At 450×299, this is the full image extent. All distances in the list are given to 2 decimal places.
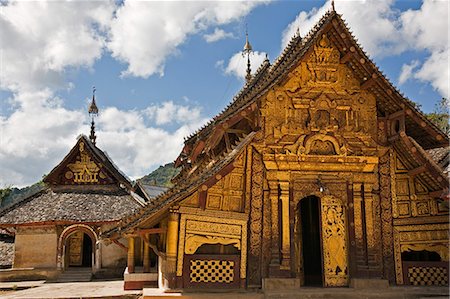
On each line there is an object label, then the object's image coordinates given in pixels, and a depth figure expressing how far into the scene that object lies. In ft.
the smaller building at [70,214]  64.49
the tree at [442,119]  105.19
